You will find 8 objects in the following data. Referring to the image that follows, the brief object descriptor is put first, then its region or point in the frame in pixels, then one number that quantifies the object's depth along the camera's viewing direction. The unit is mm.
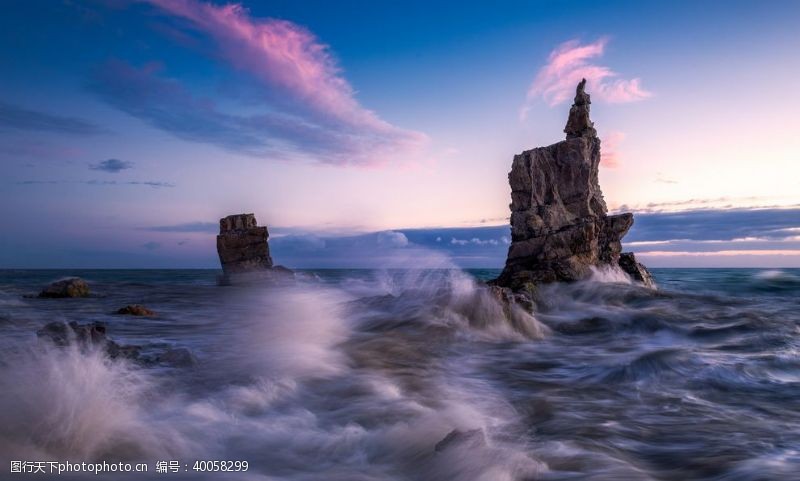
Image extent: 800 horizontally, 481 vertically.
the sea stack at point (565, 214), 28469
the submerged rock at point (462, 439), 5184
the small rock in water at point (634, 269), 30438
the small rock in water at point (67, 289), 28125
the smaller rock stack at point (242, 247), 54188
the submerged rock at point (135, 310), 18781
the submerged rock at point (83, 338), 8295
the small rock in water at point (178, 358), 9156
